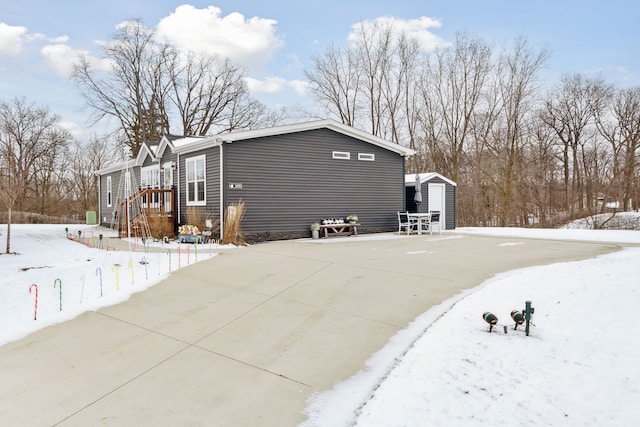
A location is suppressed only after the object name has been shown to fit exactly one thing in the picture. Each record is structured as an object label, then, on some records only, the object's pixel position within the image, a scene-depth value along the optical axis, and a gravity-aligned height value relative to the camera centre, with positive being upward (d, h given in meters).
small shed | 15.79 +0.55
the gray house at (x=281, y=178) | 11.44 +1.08
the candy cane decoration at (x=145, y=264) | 6.82 -1.00
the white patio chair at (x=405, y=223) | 13.75 -0.47
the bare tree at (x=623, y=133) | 21.17 +4.21
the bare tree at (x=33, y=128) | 23.19 +5.41
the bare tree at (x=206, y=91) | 29.41 +9.12
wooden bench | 12.85 -0.61
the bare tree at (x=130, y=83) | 26.23 +8.86
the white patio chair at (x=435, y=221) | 14.05 -0.42
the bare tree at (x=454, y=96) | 22.03 +6.54
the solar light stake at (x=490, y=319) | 3.68 -1.03
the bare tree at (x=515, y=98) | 20.77 +5.94
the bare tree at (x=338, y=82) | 24.58 +8.17
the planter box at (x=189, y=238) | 11.30 -0.74
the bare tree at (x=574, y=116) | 23.14 +5.49
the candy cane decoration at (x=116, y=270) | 6.17 -1.06
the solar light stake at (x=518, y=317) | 3.67 -1.01
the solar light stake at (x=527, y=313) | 3.65 -0.97
